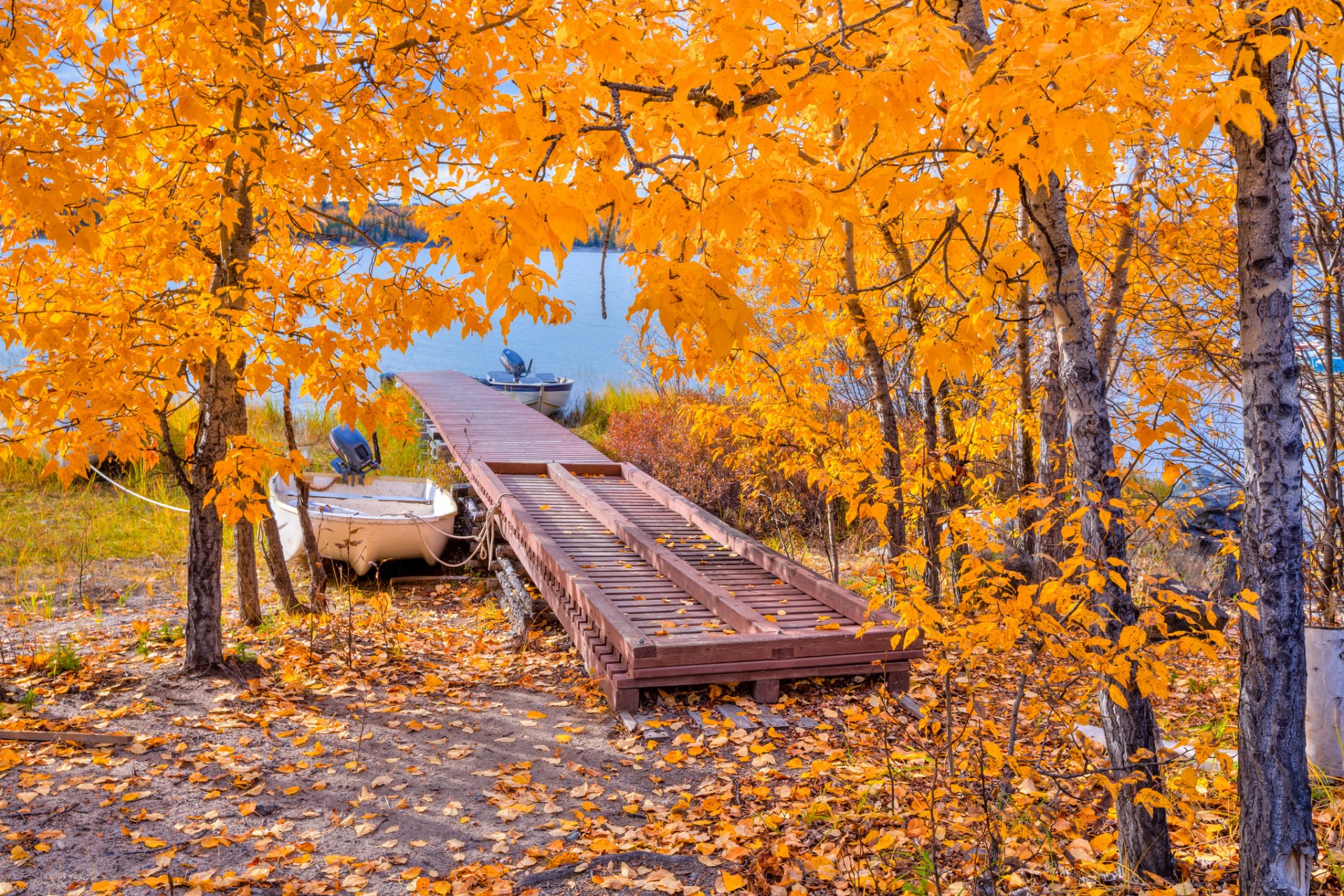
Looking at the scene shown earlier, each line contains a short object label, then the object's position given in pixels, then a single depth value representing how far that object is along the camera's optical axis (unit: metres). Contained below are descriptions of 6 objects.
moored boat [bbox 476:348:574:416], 20.34
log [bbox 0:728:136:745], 4.26
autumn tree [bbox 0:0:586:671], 4.29
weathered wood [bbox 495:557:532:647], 7.20
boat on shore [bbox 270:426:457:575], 9.44
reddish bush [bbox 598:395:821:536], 10.93
